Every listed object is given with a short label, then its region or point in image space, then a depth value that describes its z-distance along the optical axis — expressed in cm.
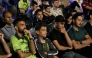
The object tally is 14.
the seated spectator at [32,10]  1067
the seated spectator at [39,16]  875
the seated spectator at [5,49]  577
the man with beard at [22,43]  579
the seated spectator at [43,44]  598
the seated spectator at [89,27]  774
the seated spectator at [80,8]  1215
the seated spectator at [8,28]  683
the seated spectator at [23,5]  1175
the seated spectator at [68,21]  840
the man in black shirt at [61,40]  653
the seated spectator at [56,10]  1097
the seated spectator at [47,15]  855
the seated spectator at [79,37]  708
